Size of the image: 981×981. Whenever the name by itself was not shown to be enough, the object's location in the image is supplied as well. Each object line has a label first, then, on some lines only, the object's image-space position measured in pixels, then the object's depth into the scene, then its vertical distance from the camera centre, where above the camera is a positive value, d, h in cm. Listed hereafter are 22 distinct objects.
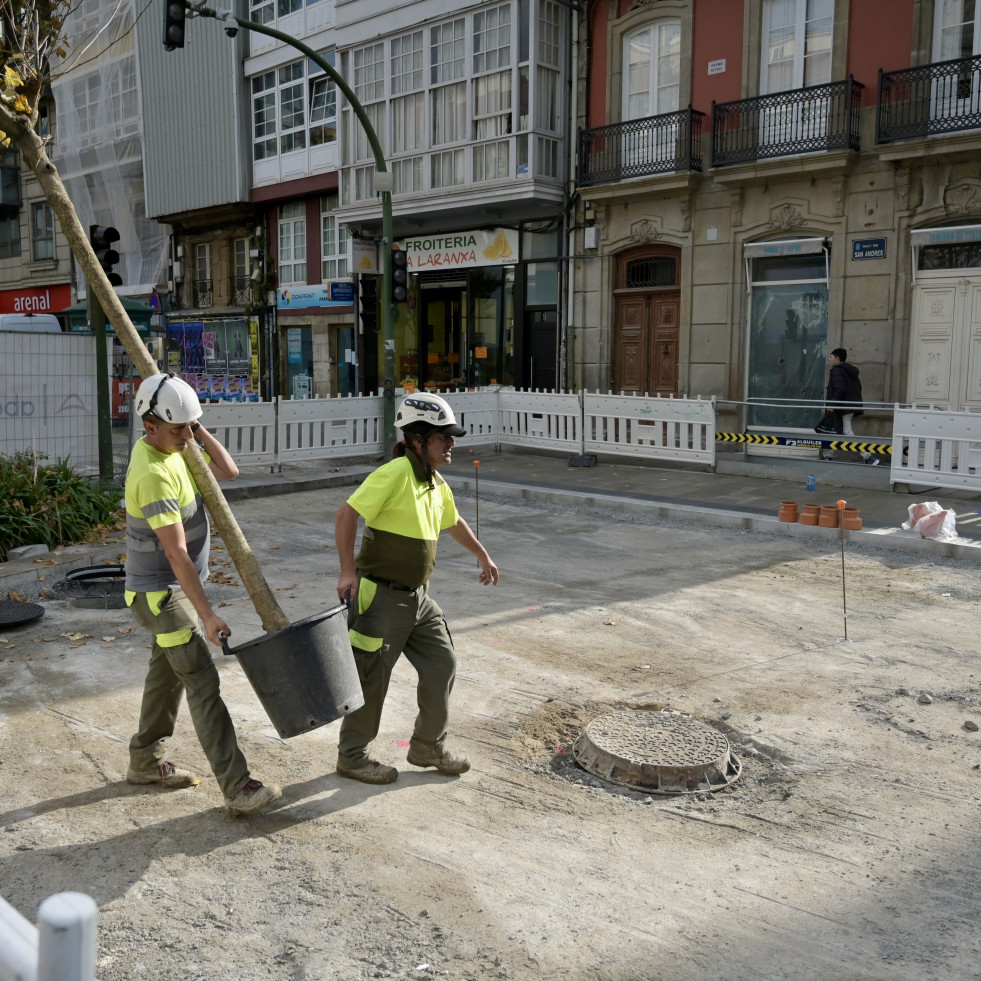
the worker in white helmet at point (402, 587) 443 -100
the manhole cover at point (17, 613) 710 -184
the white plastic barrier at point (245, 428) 1468 -102
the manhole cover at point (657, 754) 458 -182
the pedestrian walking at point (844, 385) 1622 -35
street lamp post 1638 +163
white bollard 132 -76
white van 1903 +65
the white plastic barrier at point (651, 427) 1515 -100
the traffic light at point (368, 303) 2622 +144
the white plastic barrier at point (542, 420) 1661 -100
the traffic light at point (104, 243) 1195 +135
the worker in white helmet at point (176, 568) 408 -87
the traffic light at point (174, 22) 1417 +468
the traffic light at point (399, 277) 1698 +136
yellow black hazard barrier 1446 -119
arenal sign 3638 +209
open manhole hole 778 -184
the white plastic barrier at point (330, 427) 1550 -108
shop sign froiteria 2234 +251
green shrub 934 -143
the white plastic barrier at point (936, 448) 1201 -103
